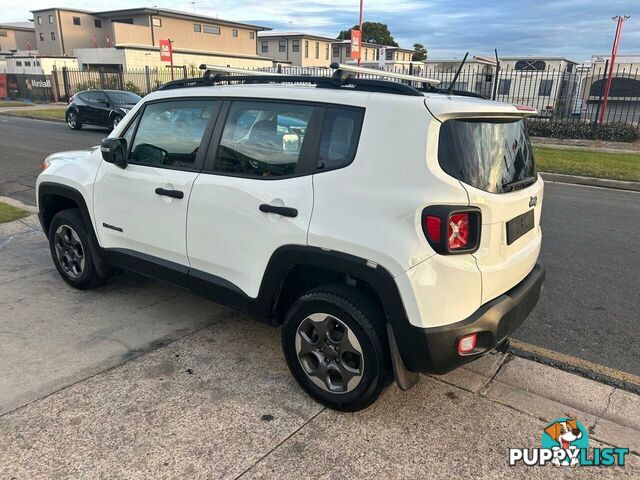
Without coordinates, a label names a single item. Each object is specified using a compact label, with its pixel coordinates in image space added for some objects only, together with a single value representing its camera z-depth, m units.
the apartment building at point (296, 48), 60.50
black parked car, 17.36
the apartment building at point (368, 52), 65.06
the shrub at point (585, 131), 14.95
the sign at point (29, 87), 34.03
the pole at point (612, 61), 14.45
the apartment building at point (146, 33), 51.00
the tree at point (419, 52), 79.03
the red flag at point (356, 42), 17.11
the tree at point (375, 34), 83.62
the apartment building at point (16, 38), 64.69
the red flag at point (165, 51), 22.69
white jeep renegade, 2.39
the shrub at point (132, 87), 31.19
